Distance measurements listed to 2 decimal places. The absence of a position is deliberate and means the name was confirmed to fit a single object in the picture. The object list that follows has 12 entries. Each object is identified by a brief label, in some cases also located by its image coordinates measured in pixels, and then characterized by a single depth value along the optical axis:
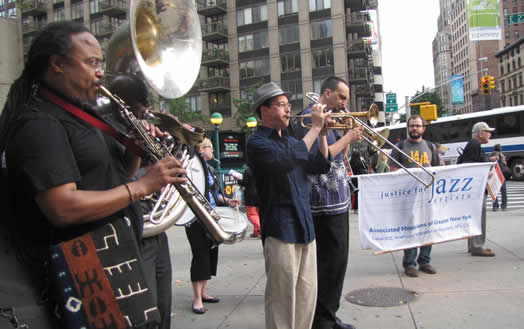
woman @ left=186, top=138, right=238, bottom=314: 4.23
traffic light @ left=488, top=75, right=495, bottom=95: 23.14
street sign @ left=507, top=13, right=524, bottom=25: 13.84
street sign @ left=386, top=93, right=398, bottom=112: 26.45
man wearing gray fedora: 2.86
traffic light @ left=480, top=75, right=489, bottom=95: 23.31
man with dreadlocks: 1.57
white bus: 21.20
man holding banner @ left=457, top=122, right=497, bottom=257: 5.80
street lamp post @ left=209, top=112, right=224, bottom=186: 15.17
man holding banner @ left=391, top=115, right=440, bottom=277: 5.17
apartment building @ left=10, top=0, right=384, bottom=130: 37.47
